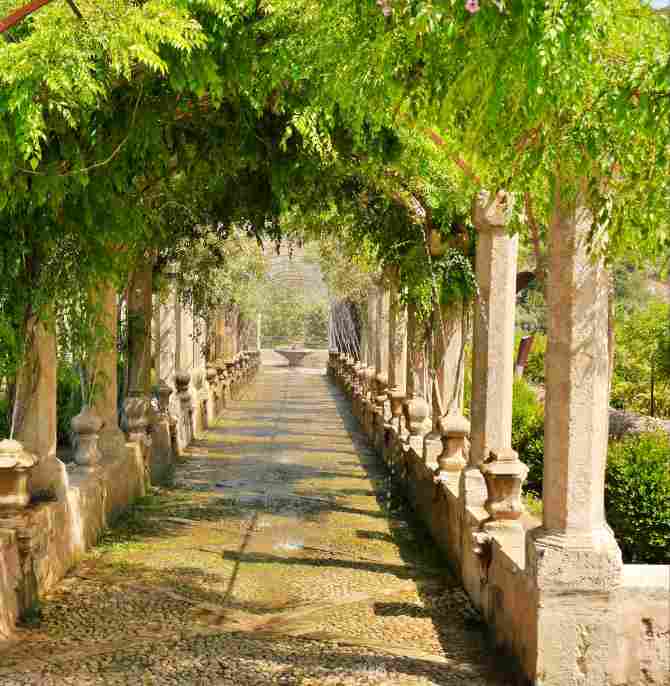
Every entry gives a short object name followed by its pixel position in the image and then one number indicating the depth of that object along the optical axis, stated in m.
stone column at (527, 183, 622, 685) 3.85
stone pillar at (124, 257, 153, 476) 9.54
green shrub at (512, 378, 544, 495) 9.87
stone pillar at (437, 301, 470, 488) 7.20
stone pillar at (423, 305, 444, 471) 7.72
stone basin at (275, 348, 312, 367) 43.62
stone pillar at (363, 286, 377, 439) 14.64
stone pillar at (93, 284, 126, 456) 7.89
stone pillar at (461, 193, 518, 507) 5.96
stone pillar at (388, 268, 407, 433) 11.35
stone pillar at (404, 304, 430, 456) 9.45
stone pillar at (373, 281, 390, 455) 12.67
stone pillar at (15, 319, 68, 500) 5.82
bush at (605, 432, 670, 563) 7.10
